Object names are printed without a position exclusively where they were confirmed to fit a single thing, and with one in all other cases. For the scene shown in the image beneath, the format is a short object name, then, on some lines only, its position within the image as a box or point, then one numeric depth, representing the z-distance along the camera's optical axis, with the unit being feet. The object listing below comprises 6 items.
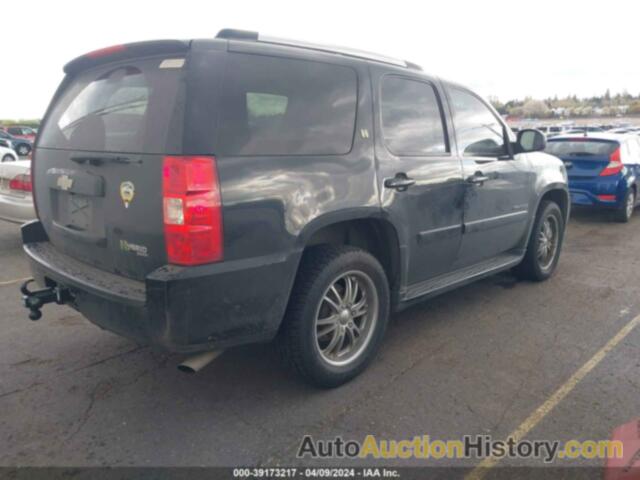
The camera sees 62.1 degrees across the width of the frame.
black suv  8.25
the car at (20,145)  79.15
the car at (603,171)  29.19
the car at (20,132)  103.76
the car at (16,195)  20.61
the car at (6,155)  47.52
